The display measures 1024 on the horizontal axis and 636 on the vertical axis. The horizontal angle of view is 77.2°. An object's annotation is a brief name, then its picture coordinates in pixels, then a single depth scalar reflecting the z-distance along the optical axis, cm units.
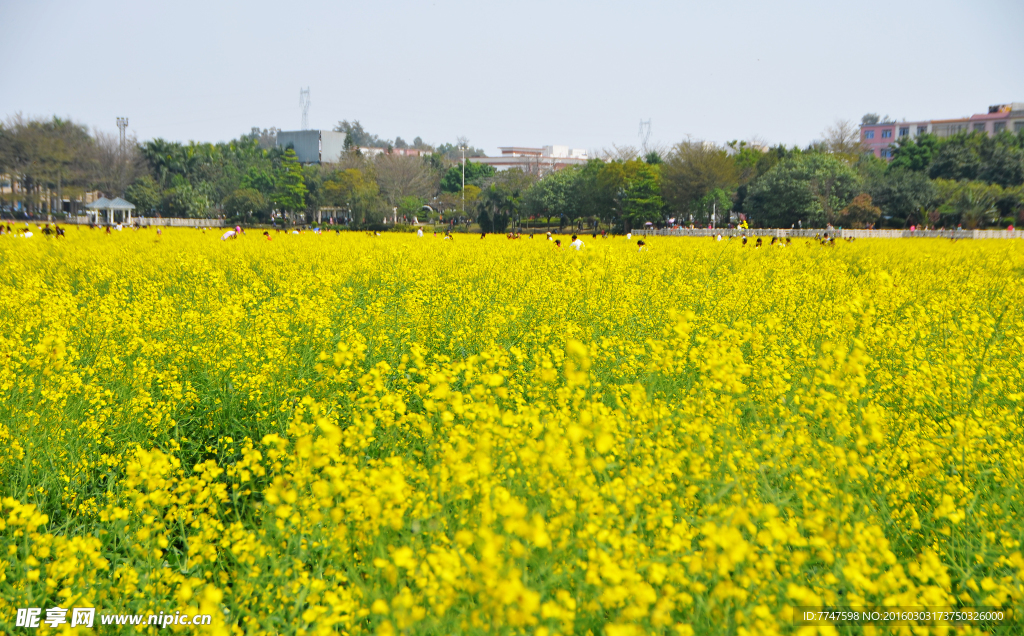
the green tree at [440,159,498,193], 9606
